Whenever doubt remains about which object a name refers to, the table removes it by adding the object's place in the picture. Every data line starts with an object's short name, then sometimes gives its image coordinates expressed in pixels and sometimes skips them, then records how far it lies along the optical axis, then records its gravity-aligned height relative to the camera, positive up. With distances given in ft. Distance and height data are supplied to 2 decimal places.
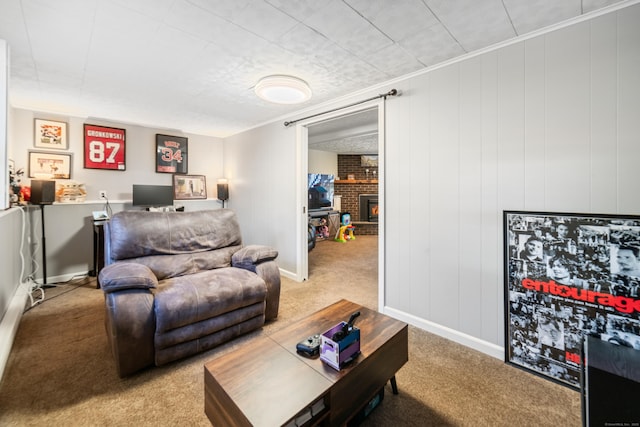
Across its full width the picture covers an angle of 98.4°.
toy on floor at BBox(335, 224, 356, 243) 23.07 -1.94
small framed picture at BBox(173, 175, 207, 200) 15.53 +1.41
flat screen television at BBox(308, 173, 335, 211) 23.30 +1.73
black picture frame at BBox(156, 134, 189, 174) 14.80 +3.15
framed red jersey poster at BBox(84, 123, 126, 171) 12.72 +3.03
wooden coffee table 3.49 -2.41
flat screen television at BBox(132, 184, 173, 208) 13.48 +0.79
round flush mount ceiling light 8.04 +3.65
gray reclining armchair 5.89 -1.85
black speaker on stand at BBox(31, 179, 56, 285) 10.58 +0.74
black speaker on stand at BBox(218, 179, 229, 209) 16.37 +1.31
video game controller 4.44 -2.22
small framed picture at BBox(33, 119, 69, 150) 11.56 +3.27
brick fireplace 26.32 +2.24
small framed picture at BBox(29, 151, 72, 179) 11.50 +1.97
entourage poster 5.18 -1.55
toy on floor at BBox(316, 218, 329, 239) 23.53 -1.53
